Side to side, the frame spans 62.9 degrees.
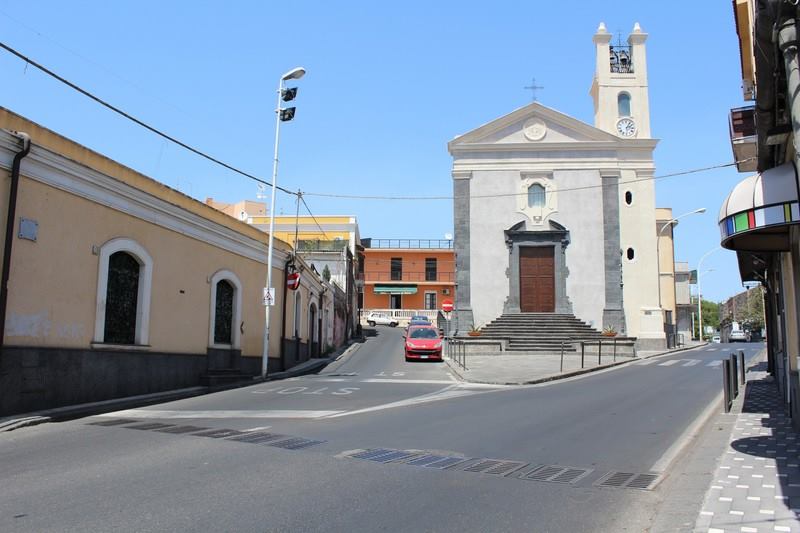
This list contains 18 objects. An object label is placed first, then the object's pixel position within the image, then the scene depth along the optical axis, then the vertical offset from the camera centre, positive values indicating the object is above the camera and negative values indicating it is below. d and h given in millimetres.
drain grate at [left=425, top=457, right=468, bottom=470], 7469 -1415
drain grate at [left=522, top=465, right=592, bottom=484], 7026 -1454
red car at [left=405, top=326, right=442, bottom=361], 30445 -250
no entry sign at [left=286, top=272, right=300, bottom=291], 22781 +2048
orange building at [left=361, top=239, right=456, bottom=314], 73000 +7172
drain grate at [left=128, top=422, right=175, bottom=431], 9984 -1357
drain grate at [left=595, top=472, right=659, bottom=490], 6832 -1469
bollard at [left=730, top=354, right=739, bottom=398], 14136 -801
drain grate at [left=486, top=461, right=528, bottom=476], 7257 -1436
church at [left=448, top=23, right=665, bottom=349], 40750 +7621
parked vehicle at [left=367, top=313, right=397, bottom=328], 66000 +2129
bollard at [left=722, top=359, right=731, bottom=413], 12188 -783
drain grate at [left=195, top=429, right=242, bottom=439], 9234 -1356
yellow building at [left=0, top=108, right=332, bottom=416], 11133 +1207
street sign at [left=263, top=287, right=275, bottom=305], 20078 +1313
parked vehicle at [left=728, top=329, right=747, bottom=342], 60156 +742
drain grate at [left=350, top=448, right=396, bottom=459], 7867 -1385
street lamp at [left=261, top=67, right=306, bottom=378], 20438 +7637
